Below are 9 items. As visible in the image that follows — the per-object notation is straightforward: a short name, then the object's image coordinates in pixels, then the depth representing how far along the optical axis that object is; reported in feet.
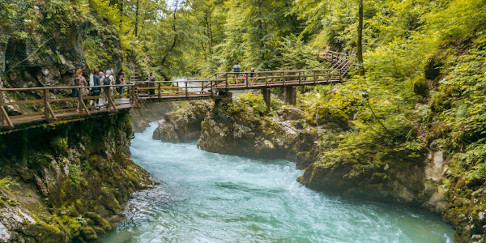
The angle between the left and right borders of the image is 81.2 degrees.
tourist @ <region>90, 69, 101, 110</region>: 36.83
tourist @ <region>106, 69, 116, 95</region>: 39.03
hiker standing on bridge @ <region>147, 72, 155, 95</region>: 53.67
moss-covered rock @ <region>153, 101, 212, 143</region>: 71.15
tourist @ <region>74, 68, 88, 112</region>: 33.55
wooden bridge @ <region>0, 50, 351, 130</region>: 25.39
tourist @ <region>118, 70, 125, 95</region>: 47.62
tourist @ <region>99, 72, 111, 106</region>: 38.86
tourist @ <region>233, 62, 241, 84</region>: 62.15
